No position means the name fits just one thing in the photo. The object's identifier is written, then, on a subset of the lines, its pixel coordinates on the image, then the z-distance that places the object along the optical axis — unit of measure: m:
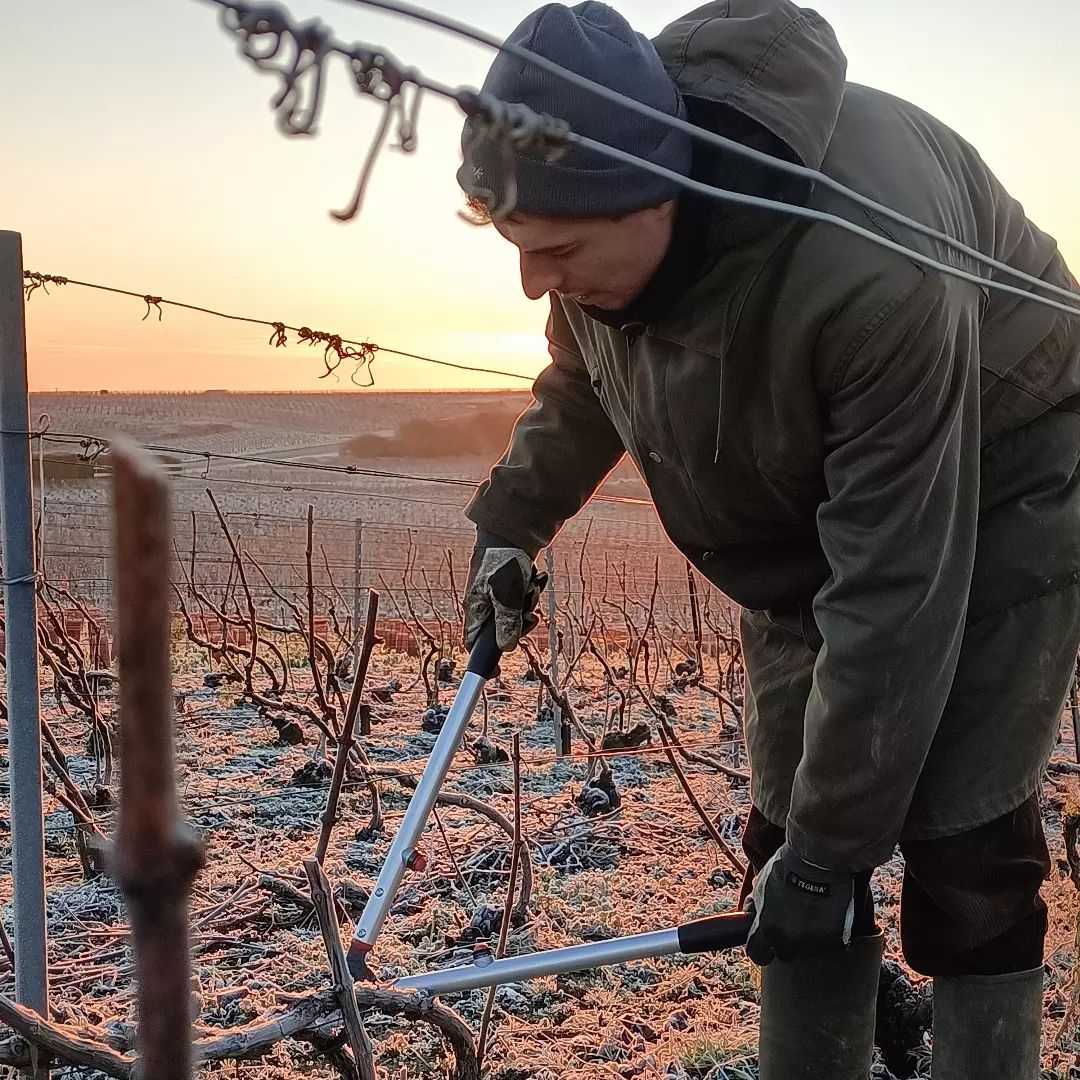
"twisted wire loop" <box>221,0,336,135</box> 0.75
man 1.46
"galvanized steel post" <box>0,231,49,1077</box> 2.10
